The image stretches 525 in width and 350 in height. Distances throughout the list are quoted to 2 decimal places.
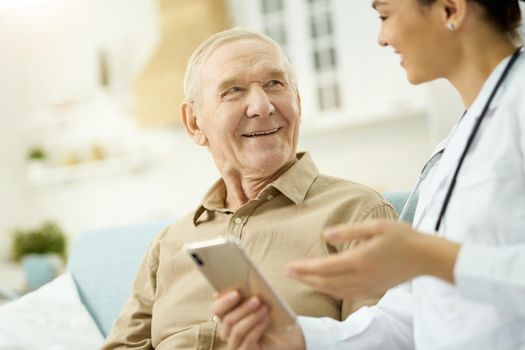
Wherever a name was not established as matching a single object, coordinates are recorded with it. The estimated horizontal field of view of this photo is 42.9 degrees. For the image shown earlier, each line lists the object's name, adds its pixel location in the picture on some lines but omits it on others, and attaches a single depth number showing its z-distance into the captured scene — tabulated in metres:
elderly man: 1.44
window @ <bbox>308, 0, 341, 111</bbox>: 4.49
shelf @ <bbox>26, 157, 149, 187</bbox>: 5.35
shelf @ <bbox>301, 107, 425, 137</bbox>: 4.25
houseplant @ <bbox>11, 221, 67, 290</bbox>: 4.16
